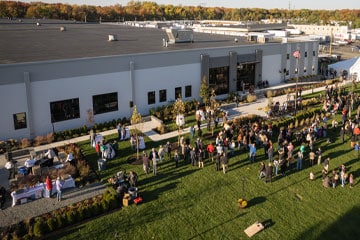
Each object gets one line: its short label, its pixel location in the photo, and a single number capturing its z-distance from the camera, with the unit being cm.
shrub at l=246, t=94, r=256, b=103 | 3806
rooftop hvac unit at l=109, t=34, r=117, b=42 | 4462
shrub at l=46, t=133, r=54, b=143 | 2767
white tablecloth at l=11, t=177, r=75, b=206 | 1902
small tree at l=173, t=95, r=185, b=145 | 2957
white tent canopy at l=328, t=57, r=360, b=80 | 4949
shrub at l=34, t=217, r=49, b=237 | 1620
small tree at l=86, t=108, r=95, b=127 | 3059
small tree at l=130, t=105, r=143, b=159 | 2442
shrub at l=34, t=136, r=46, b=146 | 2730
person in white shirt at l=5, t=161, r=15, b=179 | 2243
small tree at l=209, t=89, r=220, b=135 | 3159
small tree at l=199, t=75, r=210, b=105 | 3362
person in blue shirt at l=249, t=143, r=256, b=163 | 2372
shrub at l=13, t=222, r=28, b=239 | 1604
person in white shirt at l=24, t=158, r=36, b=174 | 2227
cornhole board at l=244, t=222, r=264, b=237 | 1653
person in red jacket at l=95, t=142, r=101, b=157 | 2494
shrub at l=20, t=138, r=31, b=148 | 2676
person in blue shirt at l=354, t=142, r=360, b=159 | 2489
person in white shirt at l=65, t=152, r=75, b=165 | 2300
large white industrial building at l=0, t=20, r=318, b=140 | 2767
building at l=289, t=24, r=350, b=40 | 11076
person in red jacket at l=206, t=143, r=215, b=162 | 2378
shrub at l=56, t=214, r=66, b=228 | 1691
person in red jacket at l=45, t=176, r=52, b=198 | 1933
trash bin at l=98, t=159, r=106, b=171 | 2280
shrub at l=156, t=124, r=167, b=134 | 2956
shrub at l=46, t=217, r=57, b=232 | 1664
